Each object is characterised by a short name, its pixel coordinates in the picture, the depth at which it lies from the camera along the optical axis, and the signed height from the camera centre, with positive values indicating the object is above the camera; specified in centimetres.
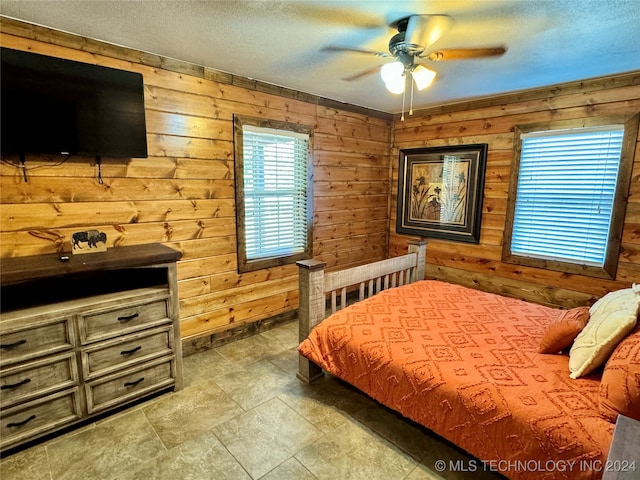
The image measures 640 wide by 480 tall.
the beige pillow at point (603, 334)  159 -68
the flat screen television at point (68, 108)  194 +50
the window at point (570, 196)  291 +1
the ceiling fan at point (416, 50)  180 +85
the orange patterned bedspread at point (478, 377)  138 -93
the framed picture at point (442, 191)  378 +3
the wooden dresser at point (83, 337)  179 -90
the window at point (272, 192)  311 -2
